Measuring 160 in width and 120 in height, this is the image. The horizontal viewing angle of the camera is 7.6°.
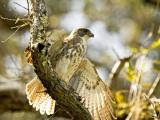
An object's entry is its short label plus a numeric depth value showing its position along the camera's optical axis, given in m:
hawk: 9.12
